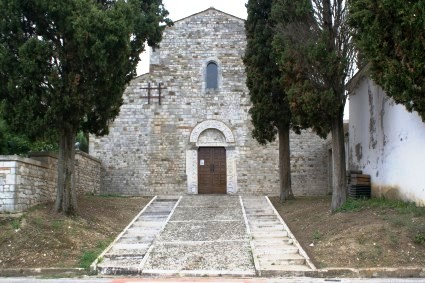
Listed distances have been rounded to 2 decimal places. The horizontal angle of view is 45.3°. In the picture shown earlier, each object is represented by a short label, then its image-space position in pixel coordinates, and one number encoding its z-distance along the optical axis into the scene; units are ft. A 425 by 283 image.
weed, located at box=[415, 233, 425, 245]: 32.40
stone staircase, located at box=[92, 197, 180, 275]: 32.77
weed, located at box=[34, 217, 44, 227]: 38.75
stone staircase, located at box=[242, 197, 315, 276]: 32.01
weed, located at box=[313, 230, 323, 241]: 38.34
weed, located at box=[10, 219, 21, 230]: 37.58
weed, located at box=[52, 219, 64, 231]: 38.94
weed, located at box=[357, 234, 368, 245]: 34.04
